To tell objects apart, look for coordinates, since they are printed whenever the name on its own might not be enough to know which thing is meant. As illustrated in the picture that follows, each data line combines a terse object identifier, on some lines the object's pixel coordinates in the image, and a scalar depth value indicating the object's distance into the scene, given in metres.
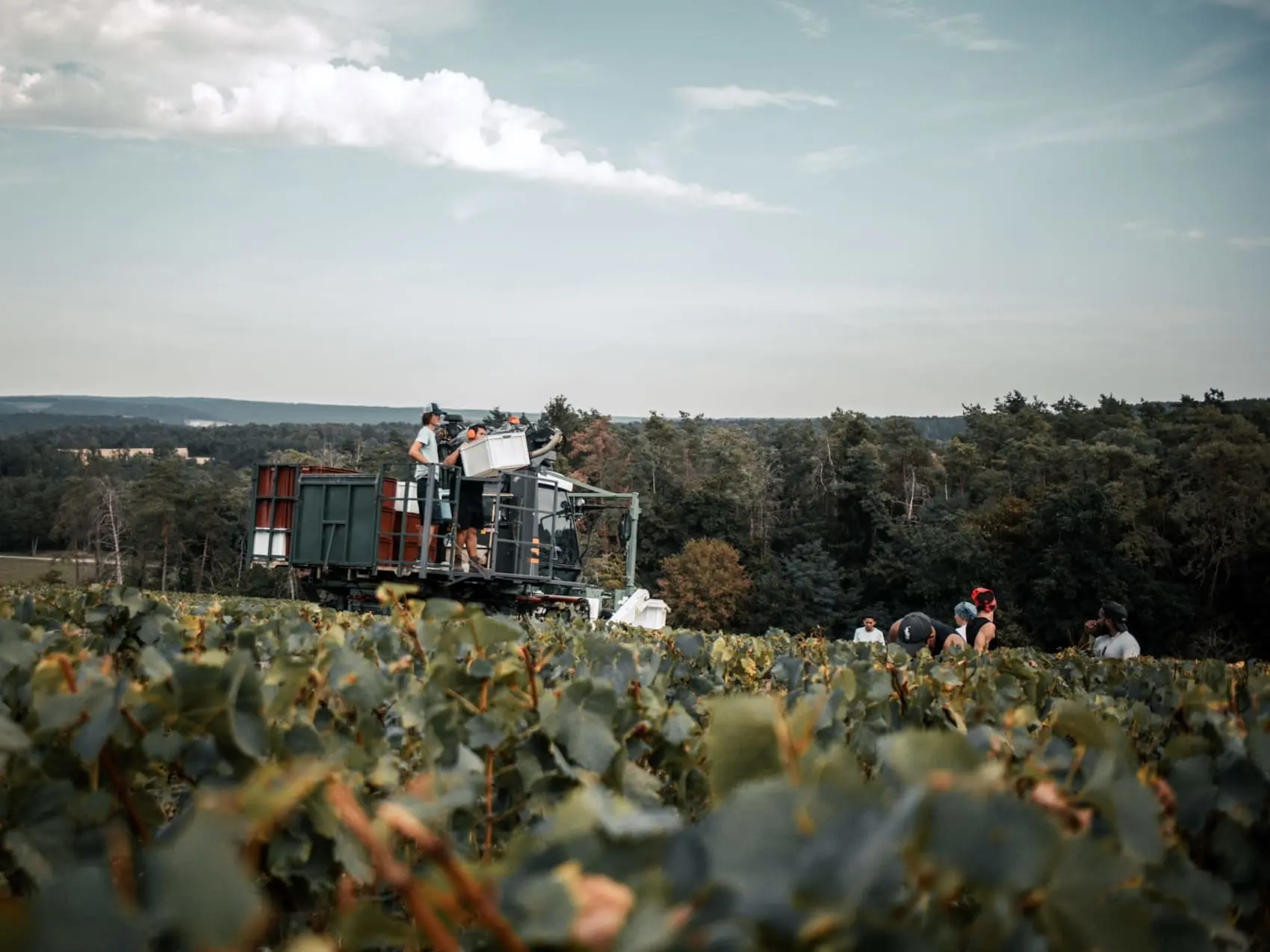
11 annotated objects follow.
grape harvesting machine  17.34
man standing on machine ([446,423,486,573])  17.38
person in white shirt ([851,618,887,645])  13.80
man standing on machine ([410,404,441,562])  16.72
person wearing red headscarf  9.36
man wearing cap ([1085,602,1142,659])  10.05
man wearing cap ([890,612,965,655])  9.26
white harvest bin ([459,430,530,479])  17.31
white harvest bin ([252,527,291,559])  18.88
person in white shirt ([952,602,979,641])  10.74
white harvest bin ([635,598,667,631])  24.22
